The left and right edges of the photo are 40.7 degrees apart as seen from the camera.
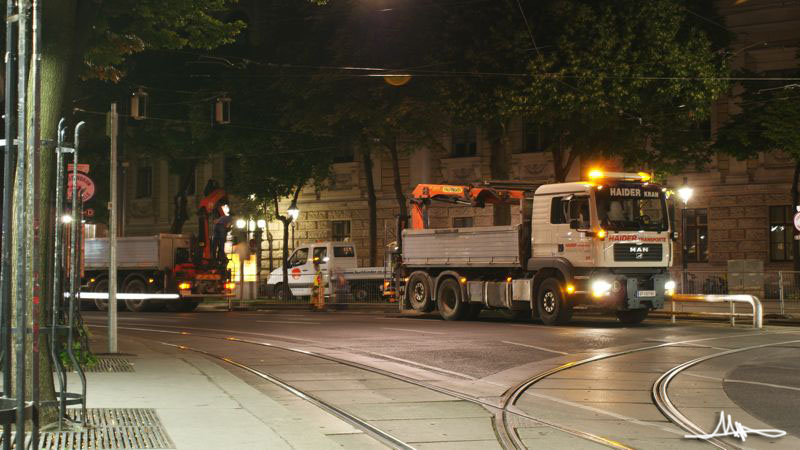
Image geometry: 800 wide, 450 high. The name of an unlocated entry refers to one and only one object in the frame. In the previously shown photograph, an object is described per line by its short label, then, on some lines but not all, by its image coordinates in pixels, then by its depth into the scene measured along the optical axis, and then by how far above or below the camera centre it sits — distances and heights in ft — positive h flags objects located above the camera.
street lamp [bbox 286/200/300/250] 142.72 +8.41
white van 129.70 +0.19
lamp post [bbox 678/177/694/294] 108.99 +7.86
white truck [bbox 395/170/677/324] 79.20 +1.33
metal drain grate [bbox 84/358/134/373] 48.73 -4.15
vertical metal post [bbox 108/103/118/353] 53.62 +0.79
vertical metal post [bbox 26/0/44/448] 20.99 +1.52
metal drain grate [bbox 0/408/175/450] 29.43 -4.52
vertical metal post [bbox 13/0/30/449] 20.10 +0.58
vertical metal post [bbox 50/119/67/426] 31.32 +0.39
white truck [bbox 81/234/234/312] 121.70 +0.29
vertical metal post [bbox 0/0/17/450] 20.03 +1.16
